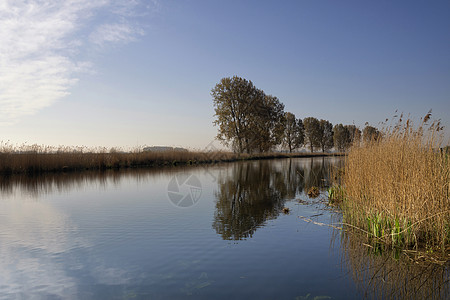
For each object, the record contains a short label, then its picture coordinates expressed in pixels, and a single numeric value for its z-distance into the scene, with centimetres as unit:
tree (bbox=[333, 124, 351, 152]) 7690
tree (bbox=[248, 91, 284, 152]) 4519
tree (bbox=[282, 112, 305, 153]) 6325
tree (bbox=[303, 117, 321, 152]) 7069
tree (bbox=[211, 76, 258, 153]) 4241
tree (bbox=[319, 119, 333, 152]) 7719
